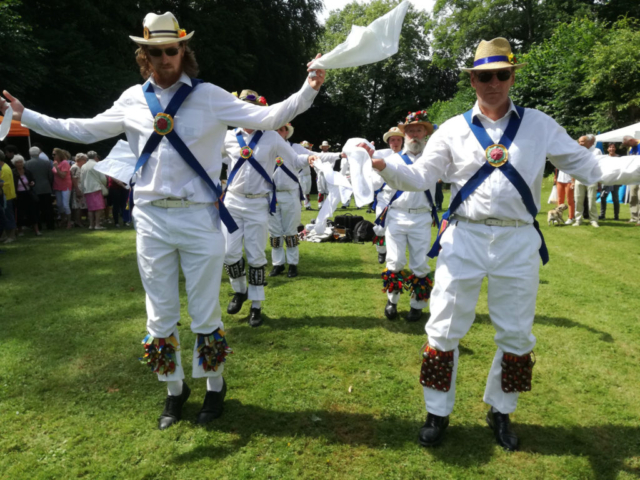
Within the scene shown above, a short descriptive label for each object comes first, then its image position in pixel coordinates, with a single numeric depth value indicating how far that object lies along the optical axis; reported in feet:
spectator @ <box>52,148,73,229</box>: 41.81
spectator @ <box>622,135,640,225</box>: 42.93
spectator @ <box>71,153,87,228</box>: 43.45
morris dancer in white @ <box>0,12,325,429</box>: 10.69
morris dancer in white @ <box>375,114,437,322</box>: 19.02
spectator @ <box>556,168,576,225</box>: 44.27
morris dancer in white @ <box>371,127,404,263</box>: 24.75
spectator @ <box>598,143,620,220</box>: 46.26
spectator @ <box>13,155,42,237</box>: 37.65
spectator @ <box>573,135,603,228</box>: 42.68
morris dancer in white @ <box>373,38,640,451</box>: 10.04
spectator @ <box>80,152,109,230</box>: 41.83
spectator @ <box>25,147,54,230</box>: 39.93
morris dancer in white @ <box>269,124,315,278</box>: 25.77
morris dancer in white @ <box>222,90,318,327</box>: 18.80
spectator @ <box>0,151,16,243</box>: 33.88
